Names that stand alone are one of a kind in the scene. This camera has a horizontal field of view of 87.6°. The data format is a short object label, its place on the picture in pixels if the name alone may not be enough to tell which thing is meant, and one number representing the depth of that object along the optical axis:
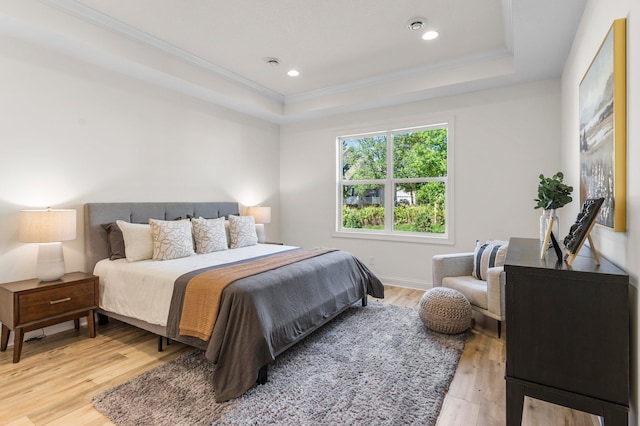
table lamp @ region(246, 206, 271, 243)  4.79
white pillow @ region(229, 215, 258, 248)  4.05
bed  2.10
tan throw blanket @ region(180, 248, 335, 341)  2.24
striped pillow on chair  3.09
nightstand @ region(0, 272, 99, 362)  2.45
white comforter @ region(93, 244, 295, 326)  2.55
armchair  2.77
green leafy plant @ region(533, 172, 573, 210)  2.10
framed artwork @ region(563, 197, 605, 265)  1.47
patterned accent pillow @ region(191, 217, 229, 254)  3.63
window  4.38
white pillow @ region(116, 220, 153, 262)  3.11
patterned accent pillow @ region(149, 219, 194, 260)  3.17
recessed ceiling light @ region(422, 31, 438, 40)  3.12
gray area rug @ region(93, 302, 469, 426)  1.84
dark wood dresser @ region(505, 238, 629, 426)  1.32
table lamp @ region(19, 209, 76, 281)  2.58
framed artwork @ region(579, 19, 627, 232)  1.48
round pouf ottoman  2.84
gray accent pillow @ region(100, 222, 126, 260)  3.20
